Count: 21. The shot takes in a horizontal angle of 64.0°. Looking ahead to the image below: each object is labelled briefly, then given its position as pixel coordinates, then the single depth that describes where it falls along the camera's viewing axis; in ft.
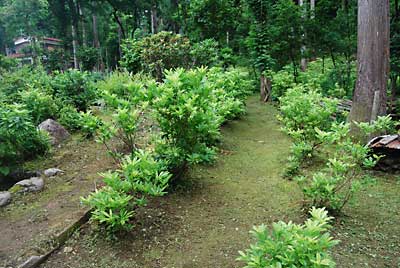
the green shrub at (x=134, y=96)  10.19
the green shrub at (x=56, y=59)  68.08
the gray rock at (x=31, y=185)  11.16
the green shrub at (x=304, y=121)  13.21
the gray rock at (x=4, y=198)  10.36
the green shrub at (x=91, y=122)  9.84
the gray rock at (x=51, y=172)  12.23
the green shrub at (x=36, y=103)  15.72
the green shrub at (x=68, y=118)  17.02
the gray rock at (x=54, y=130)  15.42
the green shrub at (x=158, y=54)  25.85
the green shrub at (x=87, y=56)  66.08
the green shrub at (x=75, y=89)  19.17
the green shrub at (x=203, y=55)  28.32
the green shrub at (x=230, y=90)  17.95
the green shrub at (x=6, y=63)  43.80
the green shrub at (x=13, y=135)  11.53
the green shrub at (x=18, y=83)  18.09
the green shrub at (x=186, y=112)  9.96
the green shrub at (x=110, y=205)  8.08
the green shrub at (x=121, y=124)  9.72
